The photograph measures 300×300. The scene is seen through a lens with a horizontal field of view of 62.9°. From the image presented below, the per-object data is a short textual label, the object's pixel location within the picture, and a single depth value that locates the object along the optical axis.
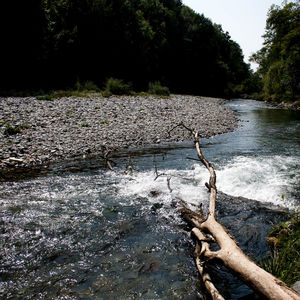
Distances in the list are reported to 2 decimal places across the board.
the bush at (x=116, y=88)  24.73
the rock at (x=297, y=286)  2.51
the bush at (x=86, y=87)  24.44
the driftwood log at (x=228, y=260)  2.18
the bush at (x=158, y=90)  30.17
